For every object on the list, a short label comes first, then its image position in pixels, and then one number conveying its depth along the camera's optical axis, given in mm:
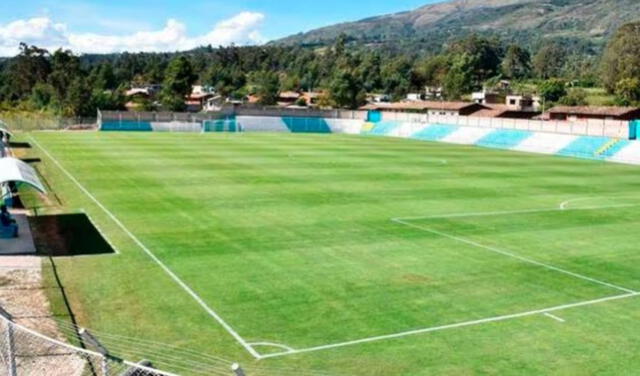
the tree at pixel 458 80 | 149500
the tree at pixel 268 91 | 144262
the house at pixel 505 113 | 88625
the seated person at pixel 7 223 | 22594
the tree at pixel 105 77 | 153600
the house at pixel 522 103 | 124181
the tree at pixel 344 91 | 122000
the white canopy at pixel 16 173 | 21600
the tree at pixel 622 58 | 129750
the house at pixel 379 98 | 150938
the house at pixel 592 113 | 79812
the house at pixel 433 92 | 175275
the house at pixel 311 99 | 148338
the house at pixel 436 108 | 99919
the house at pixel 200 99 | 144950
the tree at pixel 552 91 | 136875
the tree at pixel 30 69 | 142375
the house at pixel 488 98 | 146688
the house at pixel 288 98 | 159450
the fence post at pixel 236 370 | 7605
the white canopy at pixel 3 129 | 45438
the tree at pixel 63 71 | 121269
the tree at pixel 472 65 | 171862
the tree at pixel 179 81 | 120625
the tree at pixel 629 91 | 112669
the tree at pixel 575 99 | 126375
